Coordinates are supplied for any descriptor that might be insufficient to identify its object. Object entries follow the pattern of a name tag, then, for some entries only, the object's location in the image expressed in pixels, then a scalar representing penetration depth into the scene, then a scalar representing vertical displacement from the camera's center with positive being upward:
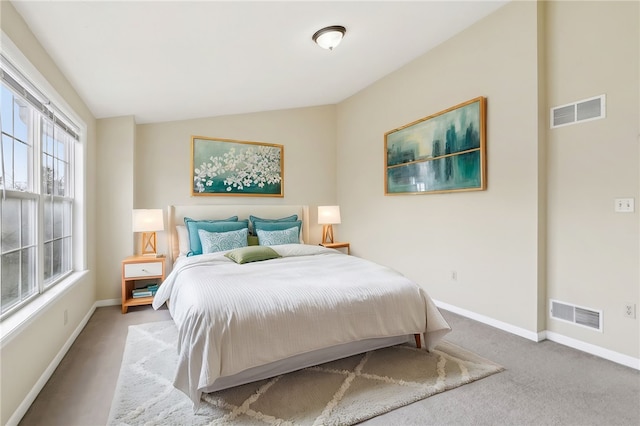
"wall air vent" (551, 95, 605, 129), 2.40 +0.78
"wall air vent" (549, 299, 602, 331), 2.44 -0.84
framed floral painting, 4.37 +0.63
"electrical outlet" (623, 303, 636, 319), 2.26 -0.71
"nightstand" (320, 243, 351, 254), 4.73 -0.51
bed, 1.79 -0.68
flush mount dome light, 2.72 +1.52
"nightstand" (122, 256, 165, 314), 3.54 -0.69
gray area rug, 1.74 -1.11
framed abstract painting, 3.13 +0.65
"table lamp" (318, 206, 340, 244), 4.72 -0.06
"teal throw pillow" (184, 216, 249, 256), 3.85 -0.19
